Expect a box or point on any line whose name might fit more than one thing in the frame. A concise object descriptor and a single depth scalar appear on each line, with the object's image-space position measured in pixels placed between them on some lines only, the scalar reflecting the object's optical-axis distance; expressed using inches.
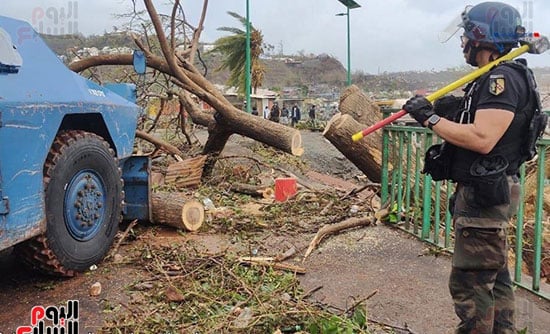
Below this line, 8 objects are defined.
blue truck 124.7
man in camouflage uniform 94.7
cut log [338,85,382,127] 313.3
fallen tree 293.4
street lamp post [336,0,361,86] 879.2
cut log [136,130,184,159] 340.6
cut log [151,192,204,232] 214.7
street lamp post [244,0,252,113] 724.7
